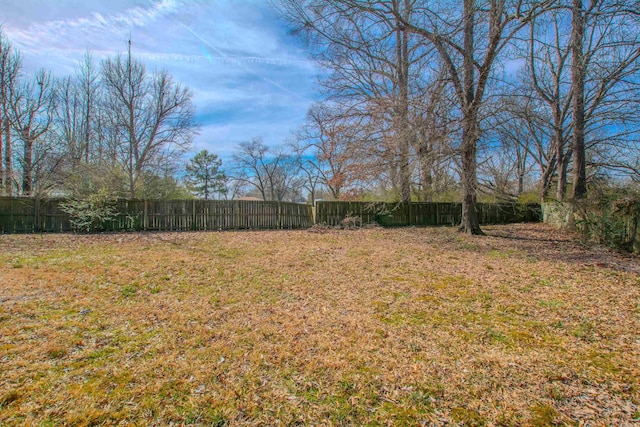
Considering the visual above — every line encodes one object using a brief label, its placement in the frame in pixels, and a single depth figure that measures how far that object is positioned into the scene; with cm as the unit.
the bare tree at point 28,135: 1269
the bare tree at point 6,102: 1242
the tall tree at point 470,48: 752
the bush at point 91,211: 1001
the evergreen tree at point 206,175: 3284
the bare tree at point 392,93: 821
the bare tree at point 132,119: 1488
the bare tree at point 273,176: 3278
